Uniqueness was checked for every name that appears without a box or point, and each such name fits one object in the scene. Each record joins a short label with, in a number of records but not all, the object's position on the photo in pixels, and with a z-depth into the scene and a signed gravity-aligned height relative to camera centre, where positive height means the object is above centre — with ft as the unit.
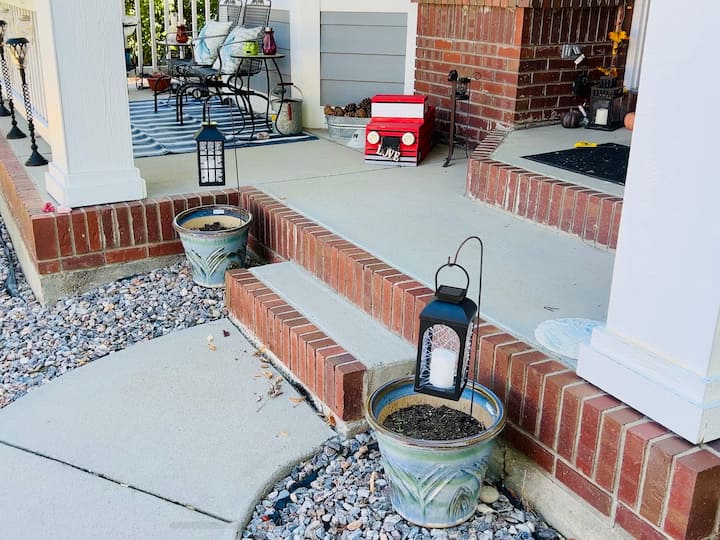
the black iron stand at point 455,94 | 13.02 -1.19
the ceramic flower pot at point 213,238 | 10.64 -2.91
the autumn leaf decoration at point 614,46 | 14.25 -0.36
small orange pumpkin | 13.19 -1.55
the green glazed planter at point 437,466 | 5.94 -3.34
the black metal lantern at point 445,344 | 6.01 -2.46
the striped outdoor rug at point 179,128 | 15.84 -2.45
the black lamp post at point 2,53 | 16.38 -0.84
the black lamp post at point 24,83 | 13.26 -1.18
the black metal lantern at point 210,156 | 11.66 -2.03
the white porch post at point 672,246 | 5.02 -1.45
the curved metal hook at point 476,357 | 6.61 -2.82
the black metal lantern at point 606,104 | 13.51 -1.32
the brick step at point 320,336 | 7.54 -3.23
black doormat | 10.76 -1.93
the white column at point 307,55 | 17.21 -0.77
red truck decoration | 13.84 -1.88
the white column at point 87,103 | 10.48 -1.18
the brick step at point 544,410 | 5.37 -3.10
